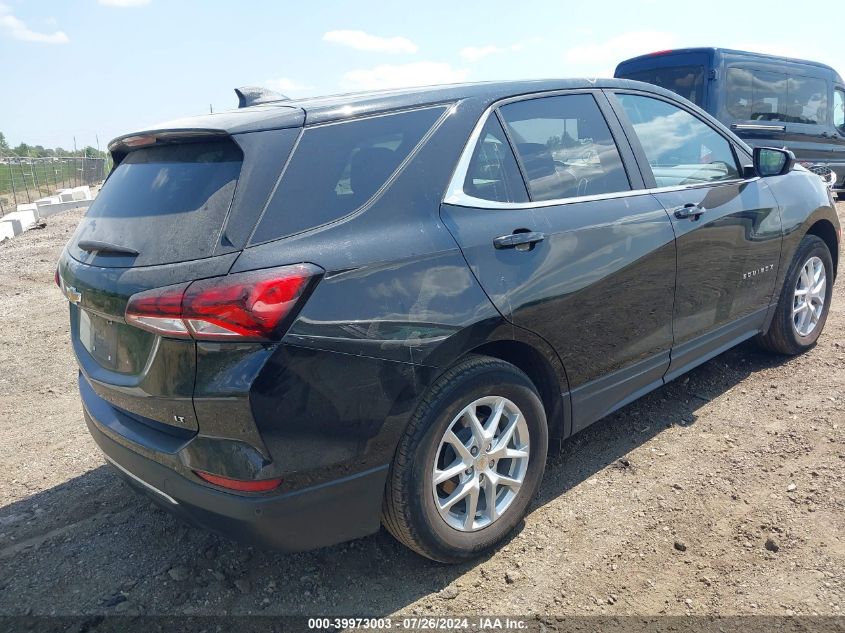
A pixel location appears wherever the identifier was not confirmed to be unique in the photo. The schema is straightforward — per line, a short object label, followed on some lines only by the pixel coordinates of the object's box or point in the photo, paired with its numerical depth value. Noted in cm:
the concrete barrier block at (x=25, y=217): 1313
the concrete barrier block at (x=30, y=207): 1564
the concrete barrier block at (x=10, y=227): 1184
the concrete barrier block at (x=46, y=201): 1703
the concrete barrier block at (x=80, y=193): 1970
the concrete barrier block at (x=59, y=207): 1650
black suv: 207
